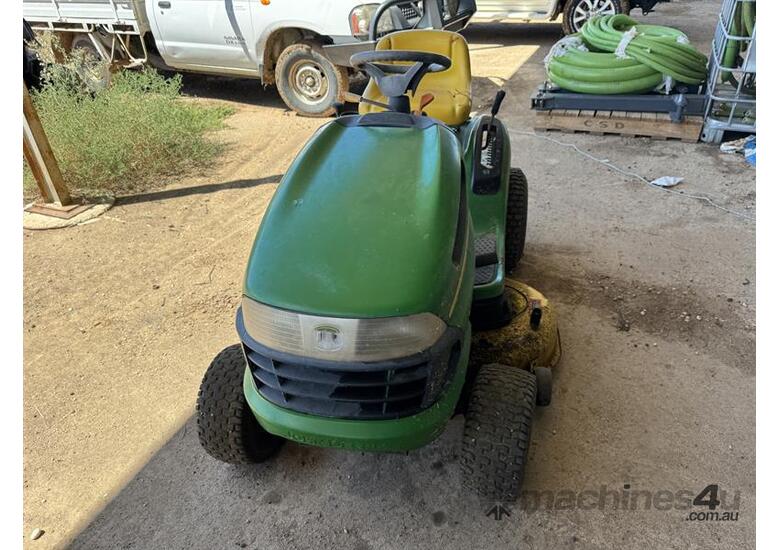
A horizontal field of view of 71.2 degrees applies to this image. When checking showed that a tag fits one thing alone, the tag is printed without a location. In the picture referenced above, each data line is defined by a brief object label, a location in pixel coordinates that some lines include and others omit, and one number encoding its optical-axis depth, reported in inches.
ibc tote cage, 185.3
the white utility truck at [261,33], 223.6
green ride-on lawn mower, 62.7
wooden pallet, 199.8
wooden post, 164.1
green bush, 194.9
